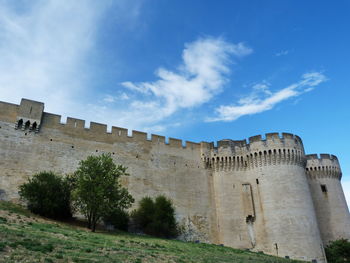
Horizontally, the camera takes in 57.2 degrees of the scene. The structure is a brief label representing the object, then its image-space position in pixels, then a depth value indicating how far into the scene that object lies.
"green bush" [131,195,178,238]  20.91
